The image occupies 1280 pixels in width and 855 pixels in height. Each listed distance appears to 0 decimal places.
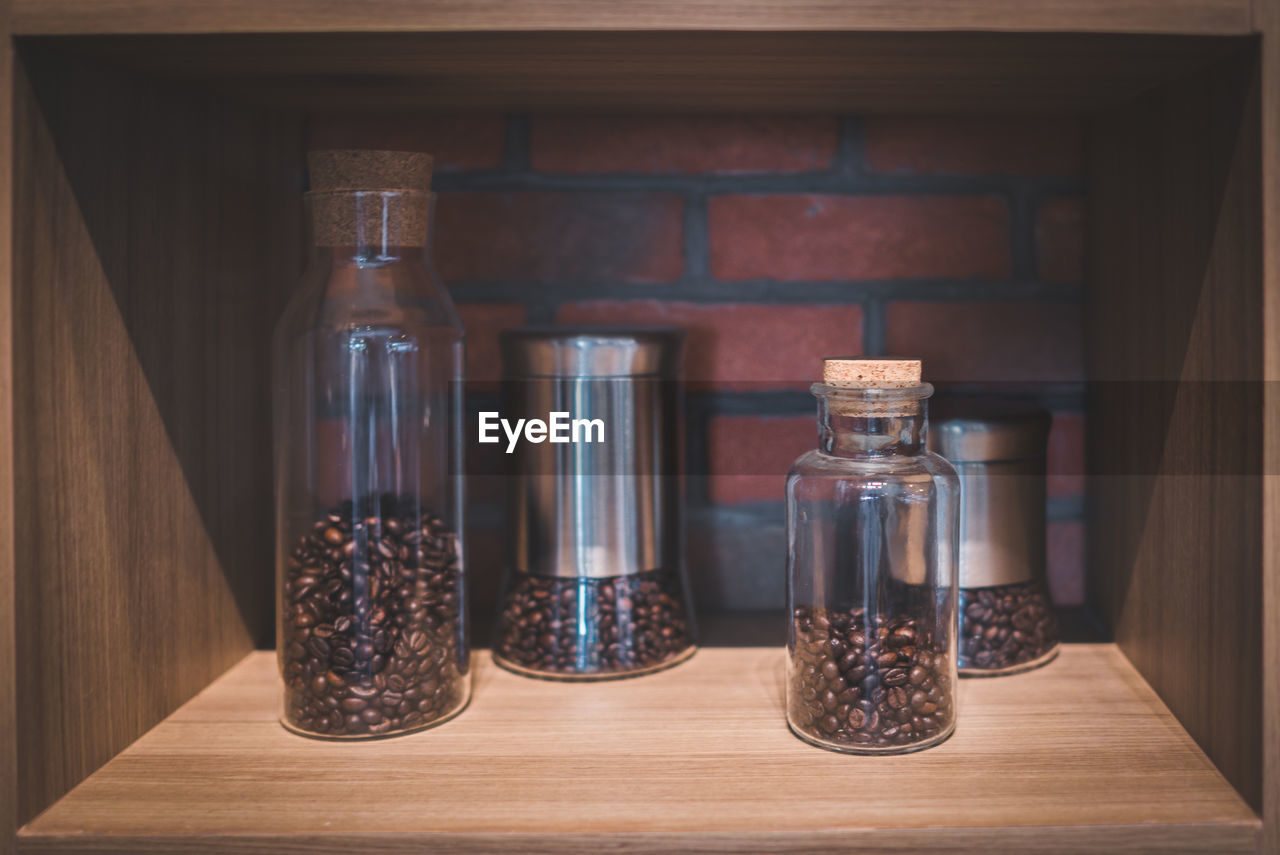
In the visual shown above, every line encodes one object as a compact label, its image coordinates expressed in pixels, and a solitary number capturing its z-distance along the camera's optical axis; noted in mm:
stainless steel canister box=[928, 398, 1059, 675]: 731
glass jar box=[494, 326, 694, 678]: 724
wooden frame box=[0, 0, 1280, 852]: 532
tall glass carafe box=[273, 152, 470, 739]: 643
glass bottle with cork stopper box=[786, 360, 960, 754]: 615
